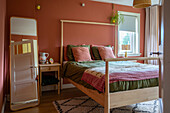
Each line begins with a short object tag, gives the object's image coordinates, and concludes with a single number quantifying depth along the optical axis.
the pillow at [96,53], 3.88
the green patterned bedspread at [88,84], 1.92
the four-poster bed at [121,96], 1.82
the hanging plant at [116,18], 4.46
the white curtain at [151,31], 4.77
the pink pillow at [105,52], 3.83
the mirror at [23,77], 2.62
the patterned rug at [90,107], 2.36
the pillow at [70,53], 3.66
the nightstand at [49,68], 3.23
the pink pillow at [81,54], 3.54
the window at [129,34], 4.85
